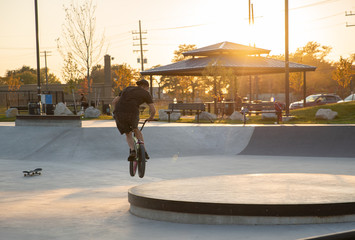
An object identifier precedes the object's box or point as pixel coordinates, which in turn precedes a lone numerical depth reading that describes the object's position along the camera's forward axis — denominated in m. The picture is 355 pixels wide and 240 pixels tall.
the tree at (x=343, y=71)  45.94
